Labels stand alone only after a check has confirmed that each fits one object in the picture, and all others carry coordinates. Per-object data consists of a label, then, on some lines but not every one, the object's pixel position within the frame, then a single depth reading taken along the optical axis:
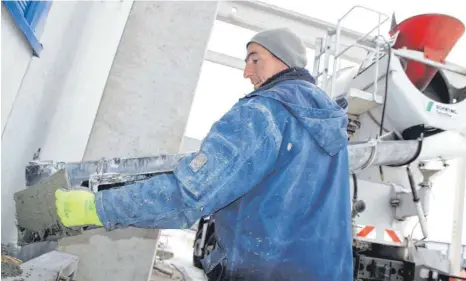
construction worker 1.17
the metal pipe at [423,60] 3.51
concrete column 2.59
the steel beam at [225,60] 8.05
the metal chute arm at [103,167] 1.73
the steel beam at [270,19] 6.88
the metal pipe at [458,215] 4.77
